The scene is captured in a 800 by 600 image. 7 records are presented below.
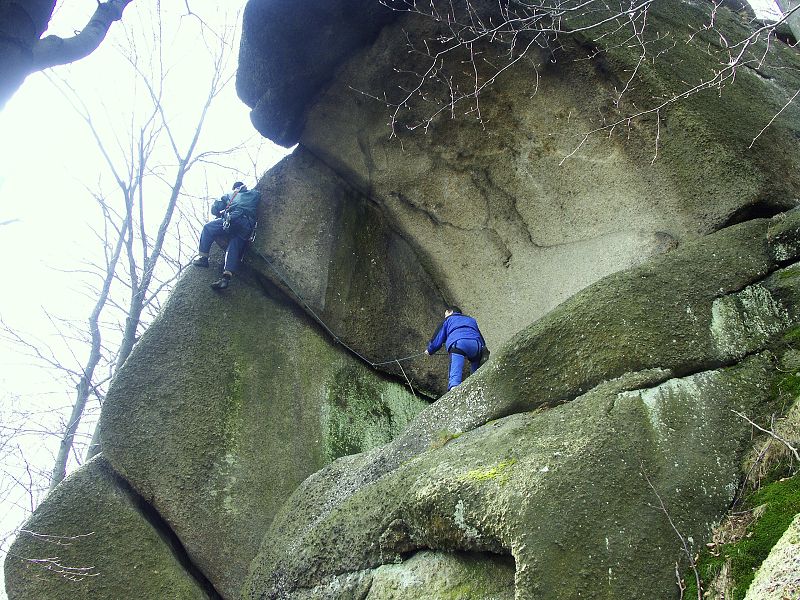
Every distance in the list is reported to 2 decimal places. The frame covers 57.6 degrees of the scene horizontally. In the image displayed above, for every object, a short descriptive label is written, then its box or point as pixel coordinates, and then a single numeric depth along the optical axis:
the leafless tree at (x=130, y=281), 10.65
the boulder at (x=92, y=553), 5.37
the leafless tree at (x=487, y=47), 6.03
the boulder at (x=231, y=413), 5.84
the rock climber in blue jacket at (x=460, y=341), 6.45
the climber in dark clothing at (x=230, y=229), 6.97
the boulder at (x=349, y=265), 7.29
